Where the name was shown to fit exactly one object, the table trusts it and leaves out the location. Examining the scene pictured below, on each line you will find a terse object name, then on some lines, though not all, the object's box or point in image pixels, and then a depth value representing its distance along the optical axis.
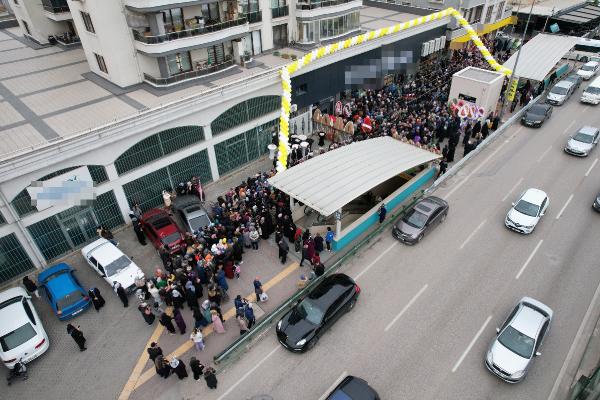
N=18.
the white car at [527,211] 18.83
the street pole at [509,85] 29.11
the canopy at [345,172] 17.61
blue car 15.53
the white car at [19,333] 13.68
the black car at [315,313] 13.95
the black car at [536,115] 28.19
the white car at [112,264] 16.78
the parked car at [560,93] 31.06
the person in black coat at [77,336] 14.06
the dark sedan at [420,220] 18.56
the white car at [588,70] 35.44
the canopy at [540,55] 31.22
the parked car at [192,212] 19.22
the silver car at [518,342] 12.67
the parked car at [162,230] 18.19
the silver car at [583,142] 24.52
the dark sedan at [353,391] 11.66
